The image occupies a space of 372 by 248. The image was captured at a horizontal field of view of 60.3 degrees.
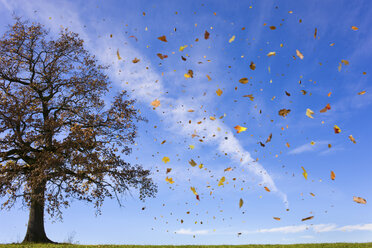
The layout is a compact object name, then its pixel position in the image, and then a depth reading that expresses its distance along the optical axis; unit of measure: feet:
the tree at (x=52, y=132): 59.41
